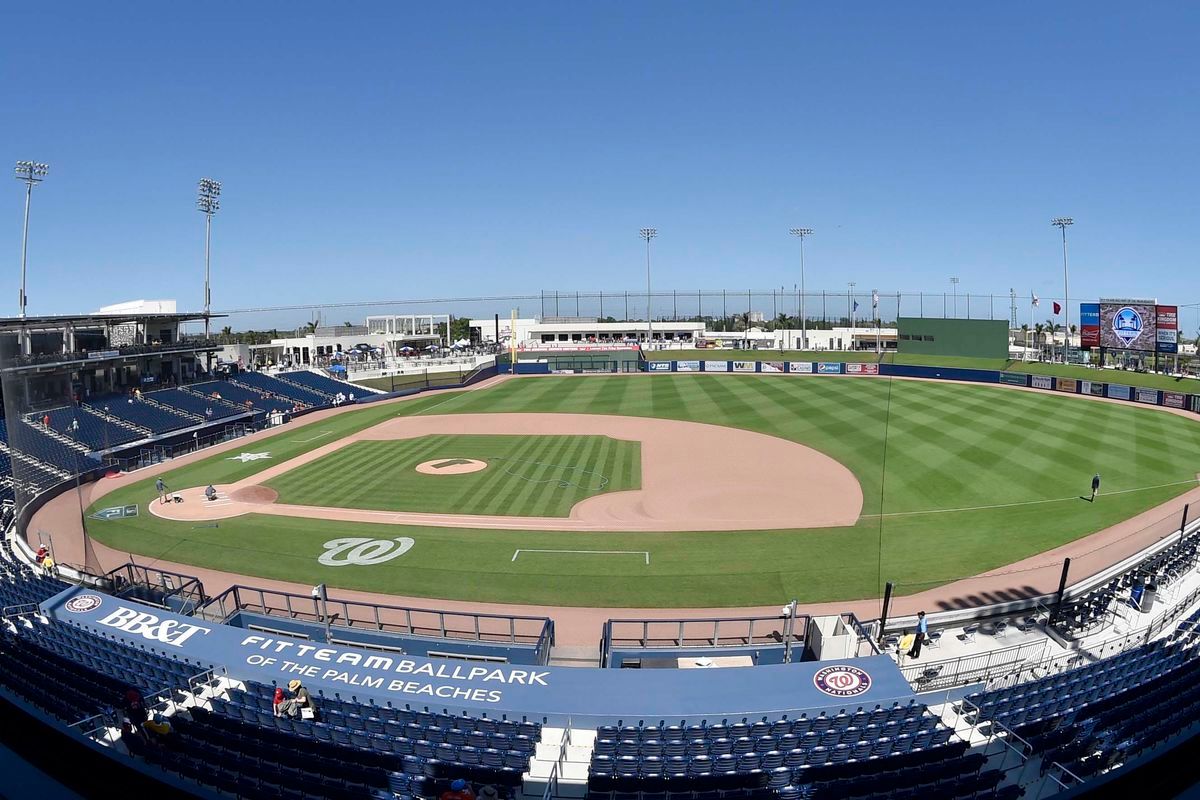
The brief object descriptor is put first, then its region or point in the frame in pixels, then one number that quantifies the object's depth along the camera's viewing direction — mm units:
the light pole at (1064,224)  71138
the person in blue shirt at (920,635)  14516
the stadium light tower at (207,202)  56000
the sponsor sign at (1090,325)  55938
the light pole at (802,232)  87250
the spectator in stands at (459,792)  7480
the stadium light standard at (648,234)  93038
